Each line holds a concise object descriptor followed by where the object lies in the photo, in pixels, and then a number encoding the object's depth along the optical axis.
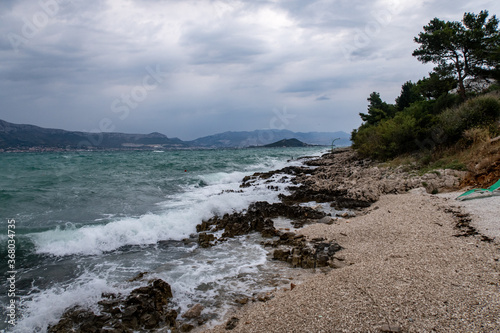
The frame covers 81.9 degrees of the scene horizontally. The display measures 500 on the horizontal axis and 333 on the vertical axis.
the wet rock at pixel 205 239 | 9.01
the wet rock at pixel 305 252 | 6.58
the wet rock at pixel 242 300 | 5.32
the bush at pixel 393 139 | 21.88
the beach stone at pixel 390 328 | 3.38
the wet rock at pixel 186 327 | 4.69
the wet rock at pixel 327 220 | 10.05
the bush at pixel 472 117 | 15.73
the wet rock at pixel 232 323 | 4.49
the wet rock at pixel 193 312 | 5.08
